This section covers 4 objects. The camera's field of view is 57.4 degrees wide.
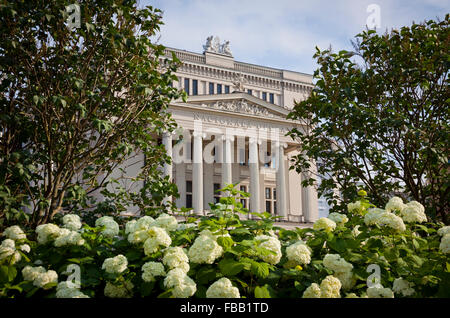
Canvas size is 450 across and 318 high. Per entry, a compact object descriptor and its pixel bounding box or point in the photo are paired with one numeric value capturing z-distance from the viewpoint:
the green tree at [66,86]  7.45
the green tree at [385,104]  10.16
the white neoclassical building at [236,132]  40.25
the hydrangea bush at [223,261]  3.78
